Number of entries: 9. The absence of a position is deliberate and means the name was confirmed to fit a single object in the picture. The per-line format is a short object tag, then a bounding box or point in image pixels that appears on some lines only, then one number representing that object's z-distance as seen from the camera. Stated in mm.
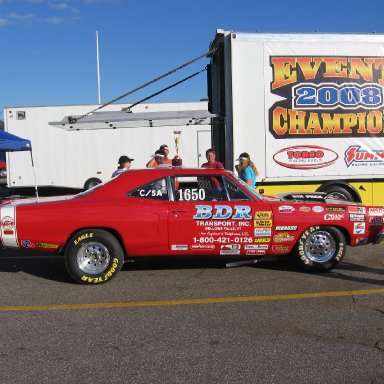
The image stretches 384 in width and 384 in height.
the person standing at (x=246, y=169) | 8430
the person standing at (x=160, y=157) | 9098
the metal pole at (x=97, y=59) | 34328
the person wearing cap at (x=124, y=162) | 8281
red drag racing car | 5941
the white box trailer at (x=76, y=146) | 16062
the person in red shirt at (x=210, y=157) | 8645
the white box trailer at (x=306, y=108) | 9055
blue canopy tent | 11105
